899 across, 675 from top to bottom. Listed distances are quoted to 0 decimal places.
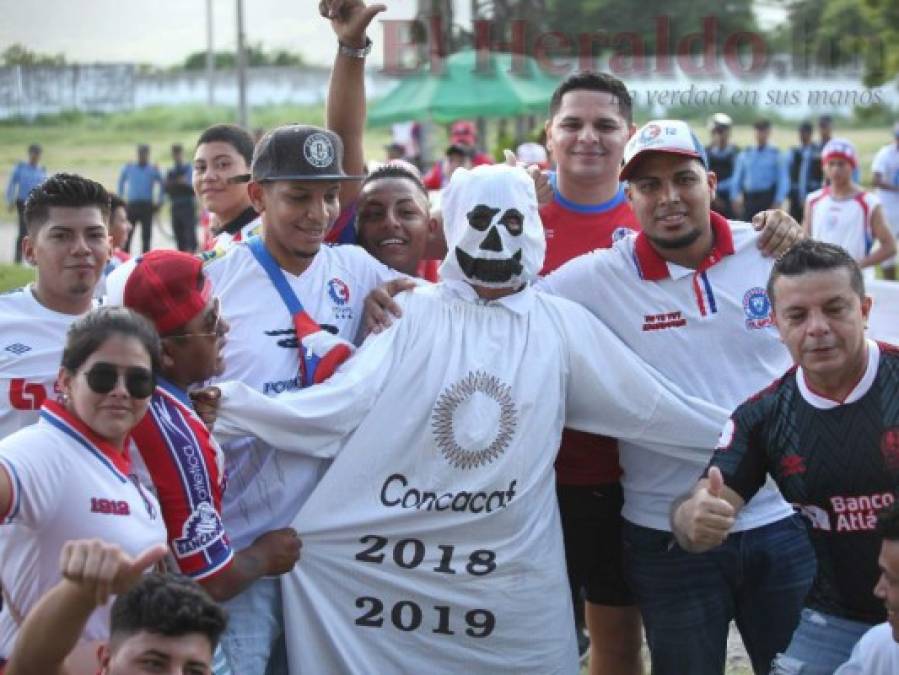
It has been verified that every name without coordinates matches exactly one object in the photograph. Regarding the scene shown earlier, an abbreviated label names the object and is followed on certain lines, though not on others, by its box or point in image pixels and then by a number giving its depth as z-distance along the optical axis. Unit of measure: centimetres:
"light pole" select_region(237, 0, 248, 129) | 2725
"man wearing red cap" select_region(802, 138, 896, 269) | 1399
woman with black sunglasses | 357
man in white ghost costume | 451
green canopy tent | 2572
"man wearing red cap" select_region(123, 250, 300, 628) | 397
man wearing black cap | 455
